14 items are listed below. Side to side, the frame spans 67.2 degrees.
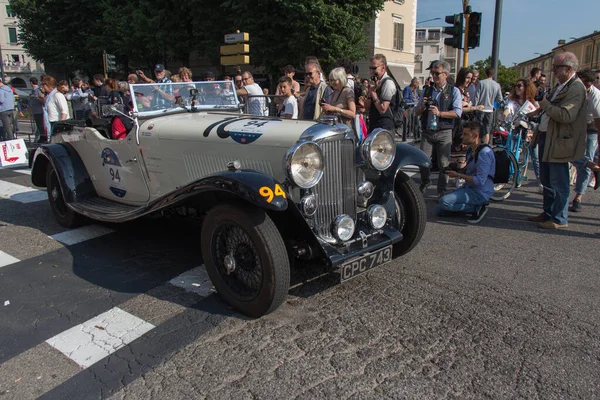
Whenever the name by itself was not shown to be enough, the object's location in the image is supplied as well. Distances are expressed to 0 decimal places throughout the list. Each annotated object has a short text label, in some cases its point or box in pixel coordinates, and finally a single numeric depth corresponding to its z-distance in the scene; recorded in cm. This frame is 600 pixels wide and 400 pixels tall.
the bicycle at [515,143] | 678
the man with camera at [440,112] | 598
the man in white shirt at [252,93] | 787
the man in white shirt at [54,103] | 937
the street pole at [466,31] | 952
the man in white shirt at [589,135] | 539
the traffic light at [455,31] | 960
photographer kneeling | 549
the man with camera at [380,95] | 590
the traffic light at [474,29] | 944
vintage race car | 312
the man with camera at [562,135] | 471
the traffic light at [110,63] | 1704
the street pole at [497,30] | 880
